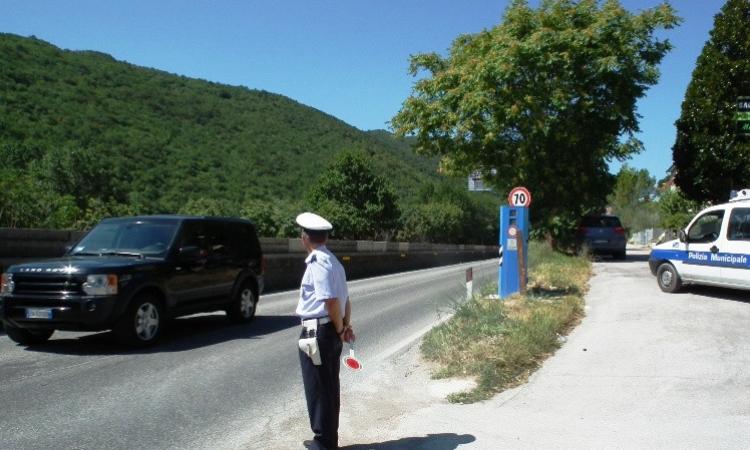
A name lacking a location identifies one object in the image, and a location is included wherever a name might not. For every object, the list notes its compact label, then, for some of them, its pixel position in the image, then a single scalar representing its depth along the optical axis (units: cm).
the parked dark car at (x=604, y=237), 2484
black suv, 880
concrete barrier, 1220
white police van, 1141
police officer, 476
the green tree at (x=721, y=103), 1706
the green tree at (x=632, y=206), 7119
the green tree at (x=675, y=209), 3189
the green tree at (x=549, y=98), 1457
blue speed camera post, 1300
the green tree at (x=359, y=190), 5538
